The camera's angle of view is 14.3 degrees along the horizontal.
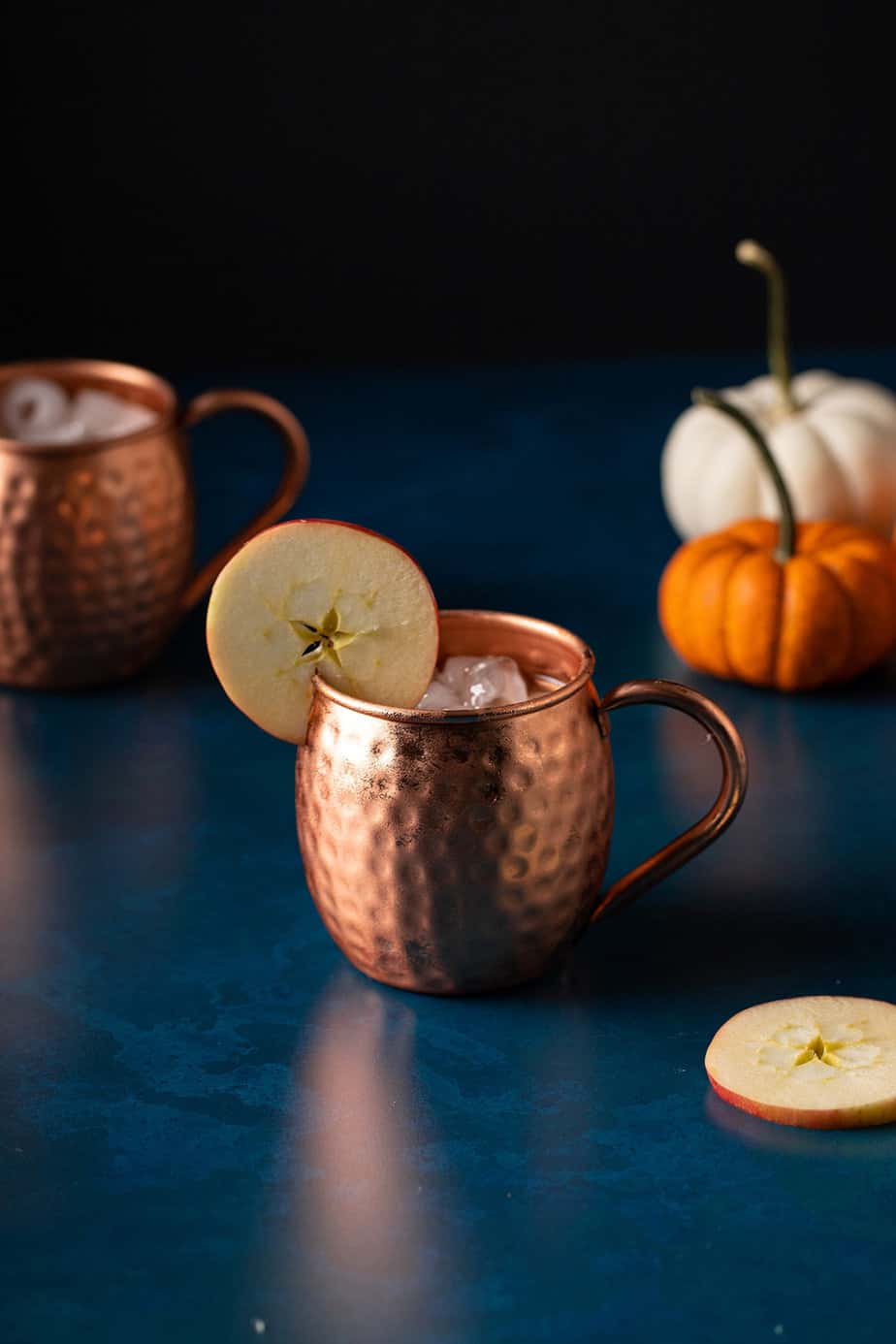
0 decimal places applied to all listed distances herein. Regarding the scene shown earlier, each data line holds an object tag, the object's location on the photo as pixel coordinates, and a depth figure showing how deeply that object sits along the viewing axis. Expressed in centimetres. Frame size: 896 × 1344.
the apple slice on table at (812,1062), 96
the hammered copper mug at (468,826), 98
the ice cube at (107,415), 127
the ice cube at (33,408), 128
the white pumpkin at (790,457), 135
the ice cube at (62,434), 125
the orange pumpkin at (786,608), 123
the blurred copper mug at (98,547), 121
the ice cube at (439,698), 102
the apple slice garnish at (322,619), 98
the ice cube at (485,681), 102
